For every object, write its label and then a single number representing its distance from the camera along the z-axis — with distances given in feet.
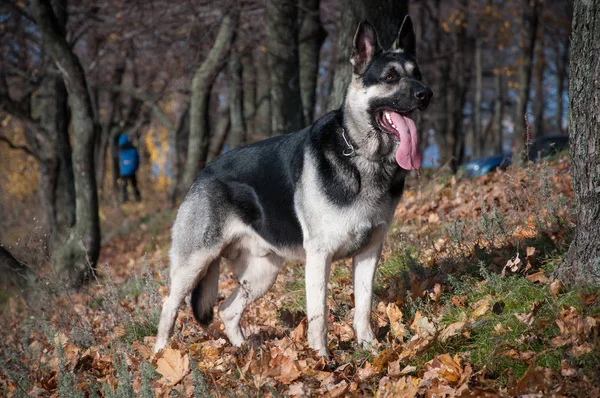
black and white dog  13.51
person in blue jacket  69.36
